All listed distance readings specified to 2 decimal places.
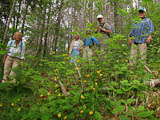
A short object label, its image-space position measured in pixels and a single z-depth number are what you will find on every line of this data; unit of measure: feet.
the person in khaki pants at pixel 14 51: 8.85
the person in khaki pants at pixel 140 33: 9.18
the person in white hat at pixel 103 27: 10.67
